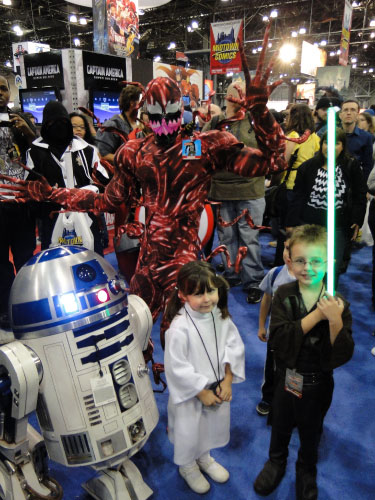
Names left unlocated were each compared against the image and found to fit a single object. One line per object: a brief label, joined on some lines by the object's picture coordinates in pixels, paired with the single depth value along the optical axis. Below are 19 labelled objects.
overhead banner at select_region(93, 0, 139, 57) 5.70
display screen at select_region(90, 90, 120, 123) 5.21
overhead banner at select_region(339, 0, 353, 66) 10.15
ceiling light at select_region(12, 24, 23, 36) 14.18
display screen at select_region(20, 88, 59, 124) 5.12
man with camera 2.67
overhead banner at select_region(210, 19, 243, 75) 8.28
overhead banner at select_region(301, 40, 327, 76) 13.41
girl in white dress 1.52
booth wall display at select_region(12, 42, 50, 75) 10.92
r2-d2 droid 1.23
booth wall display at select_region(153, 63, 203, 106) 6.95
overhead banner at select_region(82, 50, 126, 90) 5.05
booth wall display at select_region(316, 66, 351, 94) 11.46
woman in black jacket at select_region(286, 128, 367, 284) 2.81
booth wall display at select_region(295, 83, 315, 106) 13.77
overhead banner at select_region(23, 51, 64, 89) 5.06
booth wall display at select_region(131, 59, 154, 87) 6.12
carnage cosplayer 1.58
